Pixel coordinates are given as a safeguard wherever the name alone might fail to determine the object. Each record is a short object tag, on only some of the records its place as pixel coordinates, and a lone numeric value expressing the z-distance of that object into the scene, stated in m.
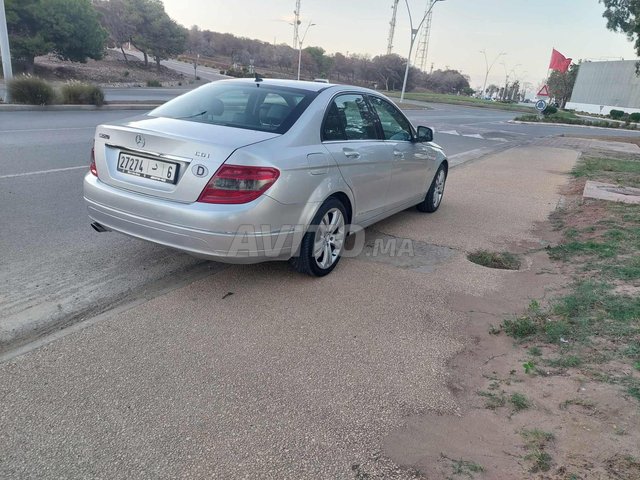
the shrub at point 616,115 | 56.91
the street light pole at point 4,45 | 14.62
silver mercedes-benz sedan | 3.44
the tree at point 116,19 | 48.50
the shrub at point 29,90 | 15.35
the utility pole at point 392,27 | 99.69
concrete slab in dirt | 7.99
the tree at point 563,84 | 105.25
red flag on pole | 55.48
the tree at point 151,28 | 47.56
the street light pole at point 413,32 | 36.22
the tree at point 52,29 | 29.64
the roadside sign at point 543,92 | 29.72
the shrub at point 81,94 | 16.86
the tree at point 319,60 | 86.94
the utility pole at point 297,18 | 57.84
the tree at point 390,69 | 92.88
